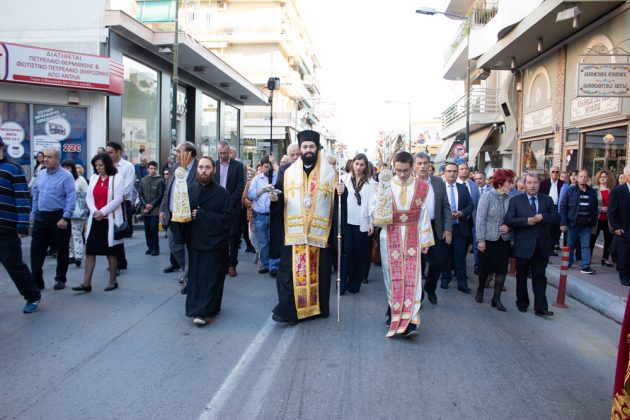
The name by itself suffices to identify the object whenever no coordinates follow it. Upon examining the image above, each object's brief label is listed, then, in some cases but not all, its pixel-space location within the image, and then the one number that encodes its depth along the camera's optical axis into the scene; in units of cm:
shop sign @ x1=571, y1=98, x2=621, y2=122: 1299
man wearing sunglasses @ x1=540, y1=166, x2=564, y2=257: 1218
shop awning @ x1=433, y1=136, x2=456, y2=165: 3288
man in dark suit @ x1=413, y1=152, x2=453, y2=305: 709
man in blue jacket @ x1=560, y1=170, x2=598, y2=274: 980
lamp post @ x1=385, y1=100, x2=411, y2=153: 4962
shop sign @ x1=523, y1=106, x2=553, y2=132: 1766
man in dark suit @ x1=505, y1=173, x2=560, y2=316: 684
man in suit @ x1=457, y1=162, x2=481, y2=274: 881
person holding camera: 923
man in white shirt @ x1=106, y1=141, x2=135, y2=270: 771
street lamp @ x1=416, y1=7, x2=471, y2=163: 2067
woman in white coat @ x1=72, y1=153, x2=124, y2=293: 723
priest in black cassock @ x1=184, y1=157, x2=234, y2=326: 601
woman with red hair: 713
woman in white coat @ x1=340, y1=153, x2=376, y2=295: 780
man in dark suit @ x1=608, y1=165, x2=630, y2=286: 844
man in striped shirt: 593
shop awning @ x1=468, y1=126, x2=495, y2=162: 2687
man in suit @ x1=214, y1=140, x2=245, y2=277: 862
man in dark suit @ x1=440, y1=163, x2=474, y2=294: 828
